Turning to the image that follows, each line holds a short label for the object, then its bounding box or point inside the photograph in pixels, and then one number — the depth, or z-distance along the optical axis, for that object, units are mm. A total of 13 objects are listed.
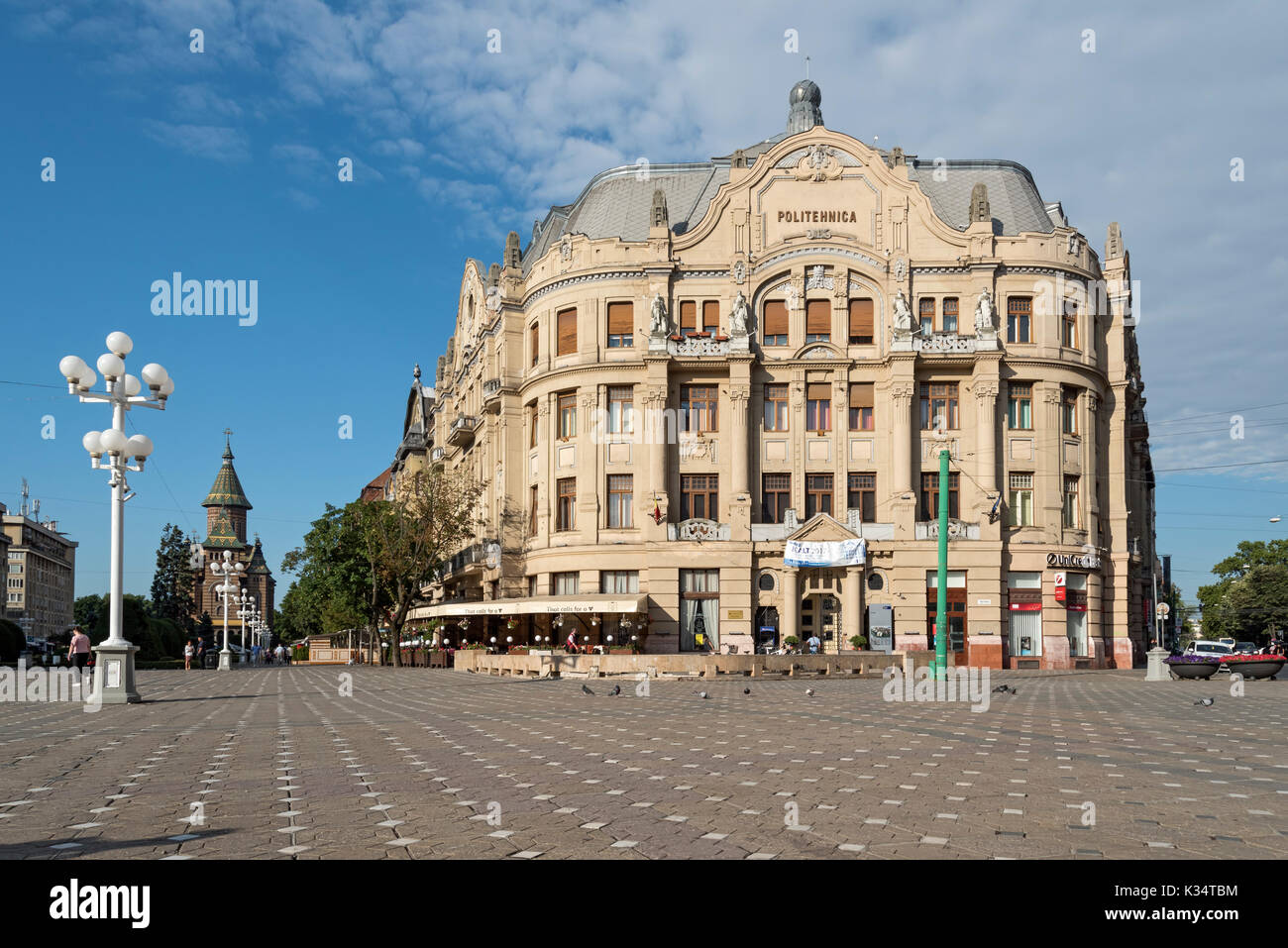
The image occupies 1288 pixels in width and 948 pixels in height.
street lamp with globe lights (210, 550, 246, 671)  66812
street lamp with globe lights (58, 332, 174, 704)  24141
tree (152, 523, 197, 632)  152250
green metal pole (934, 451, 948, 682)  31558
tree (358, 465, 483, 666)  55625
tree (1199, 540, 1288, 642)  97188
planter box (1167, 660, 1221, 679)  38625
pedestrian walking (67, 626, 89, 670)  31688
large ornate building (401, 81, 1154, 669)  47938
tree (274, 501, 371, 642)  64000
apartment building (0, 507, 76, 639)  164125
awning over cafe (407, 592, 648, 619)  46250
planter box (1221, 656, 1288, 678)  40781
